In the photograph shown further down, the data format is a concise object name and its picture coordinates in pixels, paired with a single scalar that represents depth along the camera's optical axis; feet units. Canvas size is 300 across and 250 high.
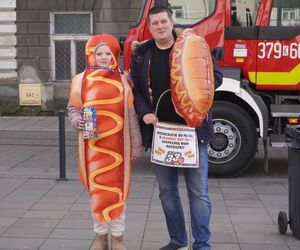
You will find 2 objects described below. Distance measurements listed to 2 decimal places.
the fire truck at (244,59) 25.52
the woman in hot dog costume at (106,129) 14.71
